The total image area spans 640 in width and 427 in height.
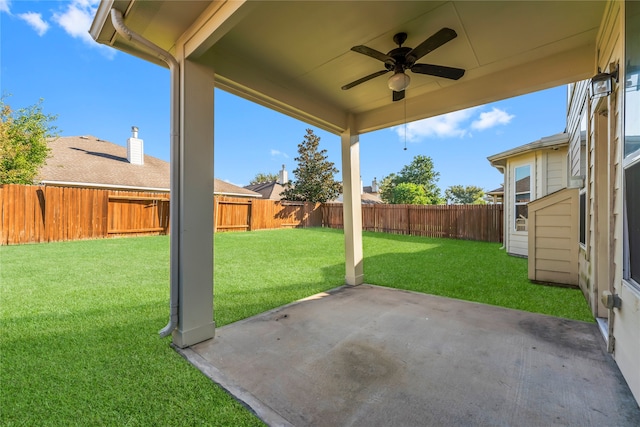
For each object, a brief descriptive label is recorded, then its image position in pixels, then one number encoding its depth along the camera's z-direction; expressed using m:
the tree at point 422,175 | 28.98
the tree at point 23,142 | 7.66
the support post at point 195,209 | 2.18
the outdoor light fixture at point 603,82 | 2.01
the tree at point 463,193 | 39.12
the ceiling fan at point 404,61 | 2.18
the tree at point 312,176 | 18.72
